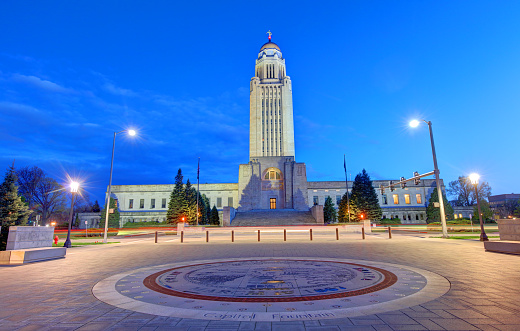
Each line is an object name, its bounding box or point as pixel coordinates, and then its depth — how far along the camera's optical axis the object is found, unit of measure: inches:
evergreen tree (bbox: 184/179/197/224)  2025.1
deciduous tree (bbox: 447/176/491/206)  2687.0
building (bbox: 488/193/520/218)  3000.7
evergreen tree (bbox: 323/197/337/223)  2467.2
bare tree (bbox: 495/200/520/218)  2997.3
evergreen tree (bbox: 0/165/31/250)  628.1
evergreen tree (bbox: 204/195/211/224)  2377.7
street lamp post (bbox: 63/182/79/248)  719.7
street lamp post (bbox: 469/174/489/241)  725.9
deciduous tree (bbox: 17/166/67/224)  1975.6
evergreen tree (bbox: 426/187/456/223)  2151.8
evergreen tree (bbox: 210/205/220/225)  2365.0
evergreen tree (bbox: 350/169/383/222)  1975.9
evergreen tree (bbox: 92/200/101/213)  3176.7
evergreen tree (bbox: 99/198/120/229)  2273.3
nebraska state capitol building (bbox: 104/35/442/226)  2864.2
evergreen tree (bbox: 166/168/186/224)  1998.0
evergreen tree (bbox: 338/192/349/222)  2141.5
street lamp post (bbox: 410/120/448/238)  821.2
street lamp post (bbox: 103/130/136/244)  847.8
